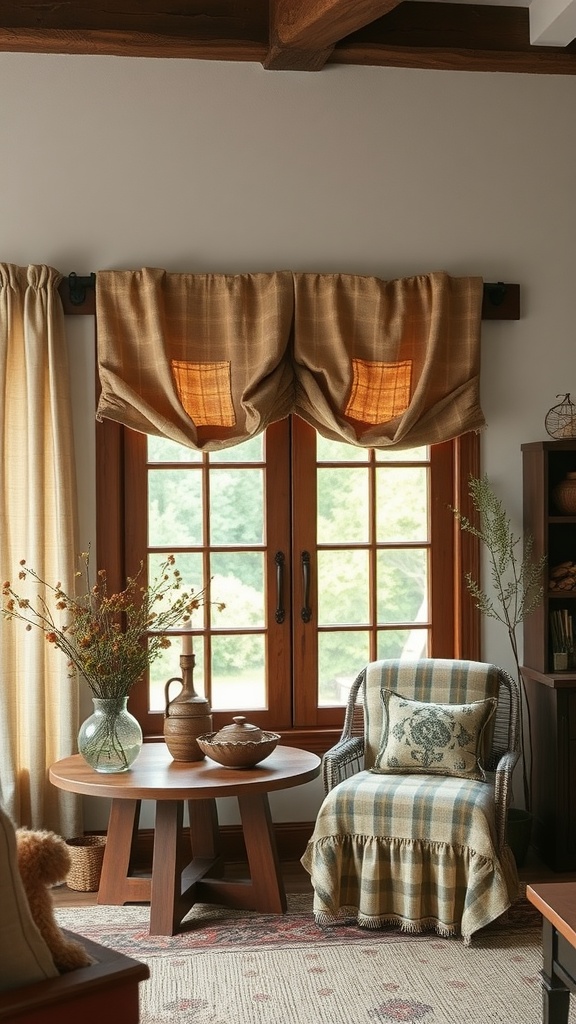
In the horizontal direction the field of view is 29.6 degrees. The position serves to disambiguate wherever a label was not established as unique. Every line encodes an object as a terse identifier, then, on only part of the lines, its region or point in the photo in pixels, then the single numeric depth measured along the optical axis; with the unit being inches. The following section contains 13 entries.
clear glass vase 152.5
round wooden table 145.4
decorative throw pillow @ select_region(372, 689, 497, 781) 156.9
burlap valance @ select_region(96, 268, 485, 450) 175.3
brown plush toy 79.4
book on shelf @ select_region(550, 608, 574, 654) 178.7
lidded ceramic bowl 151.6
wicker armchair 144.6
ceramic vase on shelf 178.2
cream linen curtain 171.9
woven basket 166.6
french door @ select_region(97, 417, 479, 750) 182.9
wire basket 182.1
